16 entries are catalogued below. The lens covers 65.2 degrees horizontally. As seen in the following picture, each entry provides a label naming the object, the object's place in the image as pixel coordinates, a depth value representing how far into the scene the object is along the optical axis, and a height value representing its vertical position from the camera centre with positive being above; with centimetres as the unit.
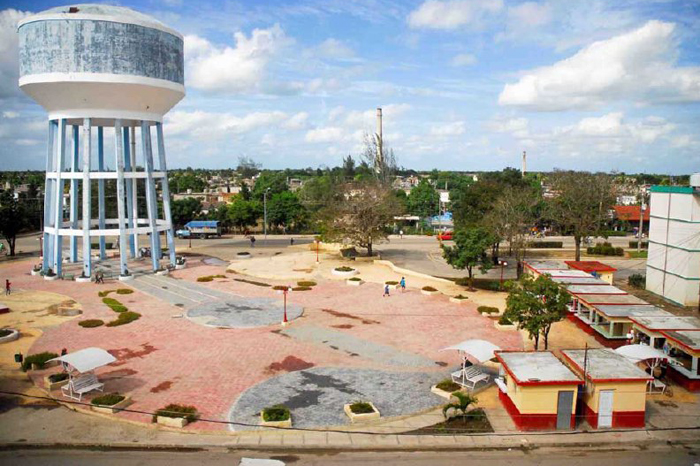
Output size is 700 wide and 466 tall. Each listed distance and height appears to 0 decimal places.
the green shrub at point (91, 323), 3234 -807
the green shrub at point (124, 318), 3269 -798
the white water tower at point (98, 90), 4188 +776
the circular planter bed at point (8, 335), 2959 -824
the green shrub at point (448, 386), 2292 -795
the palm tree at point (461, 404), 2022 -769
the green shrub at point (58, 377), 2334 -821
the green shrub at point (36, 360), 2541 -816
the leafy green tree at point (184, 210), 8025 -295
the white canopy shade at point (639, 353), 2284 -629
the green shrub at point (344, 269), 4816 -654
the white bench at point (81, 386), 2220 -819
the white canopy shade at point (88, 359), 2184 -703
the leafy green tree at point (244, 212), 7856 -294
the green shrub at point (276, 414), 1996 -813
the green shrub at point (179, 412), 2023 -828
